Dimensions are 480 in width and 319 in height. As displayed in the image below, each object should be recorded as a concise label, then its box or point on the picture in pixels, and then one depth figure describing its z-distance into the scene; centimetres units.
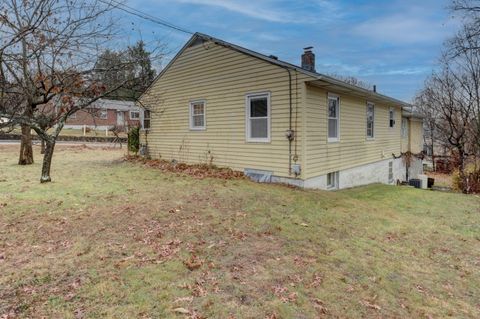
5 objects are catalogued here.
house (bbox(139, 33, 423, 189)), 996
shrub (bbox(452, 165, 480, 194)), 1384
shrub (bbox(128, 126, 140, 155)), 1614
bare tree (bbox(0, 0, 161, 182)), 604
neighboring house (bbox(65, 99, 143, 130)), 4025
